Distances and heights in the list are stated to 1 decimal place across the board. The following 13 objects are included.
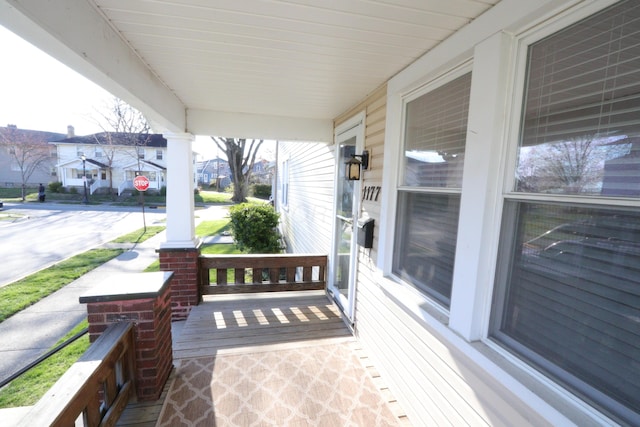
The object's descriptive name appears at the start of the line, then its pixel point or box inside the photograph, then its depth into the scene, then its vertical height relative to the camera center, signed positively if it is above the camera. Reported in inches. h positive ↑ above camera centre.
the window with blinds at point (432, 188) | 65.0 +0.8
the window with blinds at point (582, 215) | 35.3 -2.5
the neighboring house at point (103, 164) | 936.3 +40.5
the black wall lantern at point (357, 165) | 107.4 +8.7
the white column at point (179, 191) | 129.8 -5.4
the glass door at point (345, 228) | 118.8 -19.4
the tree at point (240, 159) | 754.2 +64.3
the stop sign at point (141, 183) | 443.9 -8.4
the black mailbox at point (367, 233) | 101.3 -16.2
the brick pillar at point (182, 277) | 132.7 -45.9
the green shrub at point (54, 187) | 856.3 -41.8
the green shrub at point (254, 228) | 245.6 -39.7
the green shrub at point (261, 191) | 1074.1 -28.6
